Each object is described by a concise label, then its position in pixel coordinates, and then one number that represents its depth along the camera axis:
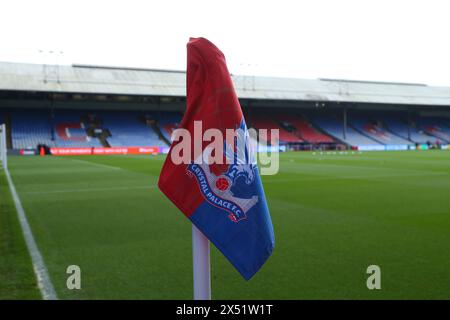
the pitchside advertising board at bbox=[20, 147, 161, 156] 42.78
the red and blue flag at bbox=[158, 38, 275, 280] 2.34
